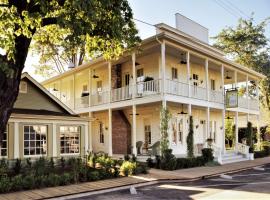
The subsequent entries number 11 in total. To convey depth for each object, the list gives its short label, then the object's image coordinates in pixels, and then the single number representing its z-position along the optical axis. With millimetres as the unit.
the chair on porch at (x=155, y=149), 19116
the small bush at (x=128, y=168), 14430
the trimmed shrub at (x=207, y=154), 19586
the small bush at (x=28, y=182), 11391
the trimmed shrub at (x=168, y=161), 16712
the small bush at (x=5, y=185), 10858
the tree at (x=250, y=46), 35969
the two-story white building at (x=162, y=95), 19062
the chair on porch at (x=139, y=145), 21891
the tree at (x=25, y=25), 9531
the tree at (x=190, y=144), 18547
